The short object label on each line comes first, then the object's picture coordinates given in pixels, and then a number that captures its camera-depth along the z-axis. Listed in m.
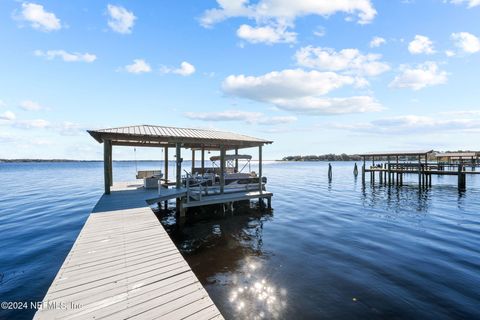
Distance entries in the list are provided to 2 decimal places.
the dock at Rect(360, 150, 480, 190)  27.64
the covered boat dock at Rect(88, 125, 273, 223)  12.37
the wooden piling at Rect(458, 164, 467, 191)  27.32
